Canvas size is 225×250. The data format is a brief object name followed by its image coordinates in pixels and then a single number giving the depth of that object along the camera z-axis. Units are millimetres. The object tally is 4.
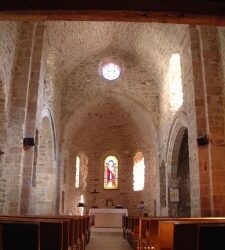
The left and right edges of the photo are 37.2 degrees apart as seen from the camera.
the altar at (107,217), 15332
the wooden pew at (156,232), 3153
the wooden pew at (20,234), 3248
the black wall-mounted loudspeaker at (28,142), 9664
